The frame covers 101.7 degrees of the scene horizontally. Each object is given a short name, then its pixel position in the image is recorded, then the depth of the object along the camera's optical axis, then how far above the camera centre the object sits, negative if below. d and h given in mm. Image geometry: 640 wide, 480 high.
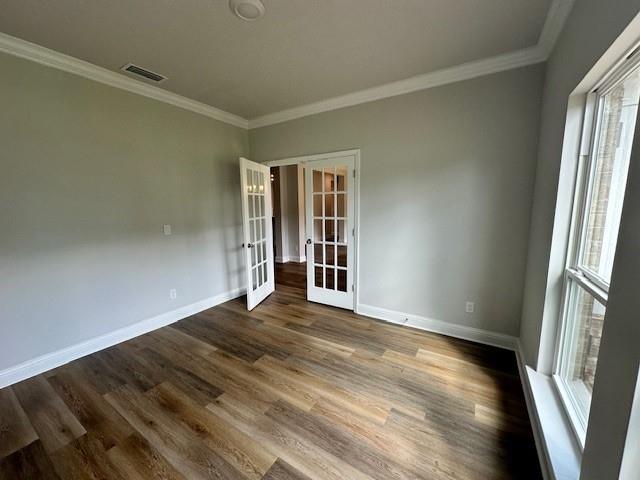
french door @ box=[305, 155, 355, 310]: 3223 -290
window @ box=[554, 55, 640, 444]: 1237 -165
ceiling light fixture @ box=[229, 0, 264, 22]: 1611 +1252
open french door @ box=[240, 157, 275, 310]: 3324 -333
